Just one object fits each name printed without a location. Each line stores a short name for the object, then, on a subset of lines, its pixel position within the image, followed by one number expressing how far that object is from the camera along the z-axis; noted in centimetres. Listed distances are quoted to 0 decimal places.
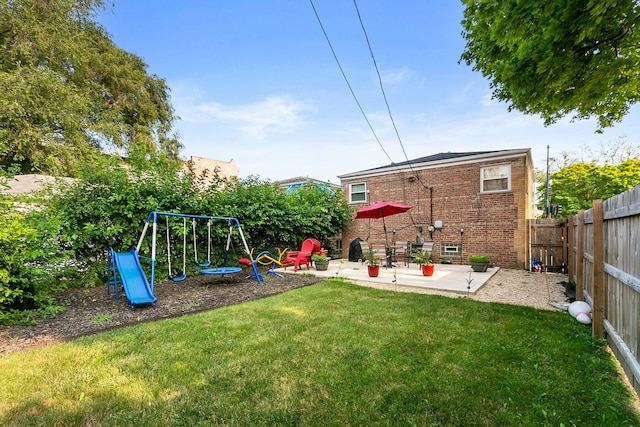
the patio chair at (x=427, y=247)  966
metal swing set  493
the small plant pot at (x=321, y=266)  926
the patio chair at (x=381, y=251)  959
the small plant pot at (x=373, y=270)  781
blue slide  489
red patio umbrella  938
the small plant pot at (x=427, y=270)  774
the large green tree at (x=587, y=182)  1802
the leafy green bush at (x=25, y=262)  393
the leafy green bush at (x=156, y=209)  627
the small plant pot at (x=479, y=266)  870
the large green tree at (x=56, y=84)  1132
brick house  991
